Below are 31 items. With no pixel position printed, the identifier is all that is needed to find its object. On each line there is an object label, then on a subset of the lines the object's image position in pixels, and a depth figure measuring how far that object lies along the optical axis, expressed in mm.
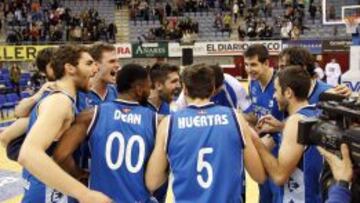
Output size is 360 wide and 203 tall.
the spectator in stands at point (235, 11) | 28197
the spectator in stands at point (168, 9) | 28406
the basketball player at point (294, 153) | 3307
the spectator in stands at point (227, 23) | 27453
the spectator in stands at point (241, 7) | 28683
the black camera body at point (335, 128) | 2328
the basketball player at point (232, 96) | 5199
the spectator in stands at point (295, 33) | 25156
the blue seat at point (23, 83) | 19578
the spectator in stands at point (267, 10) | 27828
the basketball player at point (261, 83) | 5020
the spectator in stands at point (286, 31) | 25403
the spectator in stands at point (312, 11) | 26375
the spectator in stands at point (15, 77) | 18516
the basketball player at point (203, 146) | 3139
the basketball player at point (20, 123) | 3869
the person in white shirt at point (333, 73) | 18875
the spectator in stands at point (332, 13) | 17297
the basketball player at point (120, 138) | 3309
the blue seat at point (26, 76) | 20484
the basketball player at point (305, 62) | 4508
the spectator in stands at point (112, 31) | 26250
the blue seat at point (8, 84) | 18472
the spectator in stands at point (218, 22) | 27734
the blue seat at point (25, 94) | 16703
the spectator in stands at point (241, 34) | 26094
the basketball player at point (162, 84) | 4305
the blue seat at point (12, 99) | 16281
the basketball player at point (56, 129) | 2938
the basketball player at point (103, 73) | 4555
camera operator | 2379
